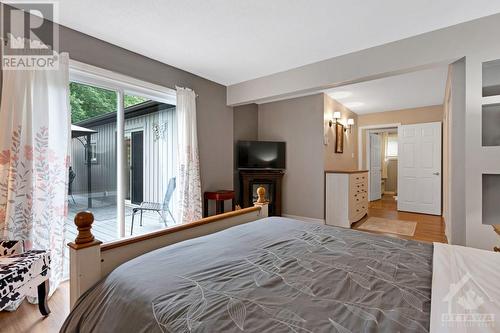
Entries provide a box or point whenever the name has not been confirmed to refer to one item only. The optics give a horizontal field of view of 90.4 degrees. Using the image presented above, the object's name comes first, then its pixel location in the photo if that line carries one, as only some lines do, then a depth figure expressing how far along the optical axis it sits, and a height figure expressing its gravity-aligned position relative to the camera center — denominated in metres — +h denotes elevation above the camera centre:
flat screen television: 4.75 +0.20
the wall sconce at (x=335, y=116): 4.87 +0.97
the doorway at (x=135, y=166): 3.21 -0.02
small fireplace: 4.70 -0.41
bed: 0.80 -0.49
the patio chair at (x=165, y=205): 3.50 -0.58
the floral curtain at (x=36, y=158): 2.04 +0.06
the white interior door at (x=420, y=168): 5.32 -0.08
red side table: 3.86 -0.52
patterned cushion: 1.64 -0.76
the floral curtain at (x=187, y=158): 3.49 +0.09
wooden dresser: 4.34 -0.60
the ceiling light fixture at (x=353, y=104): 5.33 +1.32
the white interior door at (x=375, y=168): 6.91 -0.10
